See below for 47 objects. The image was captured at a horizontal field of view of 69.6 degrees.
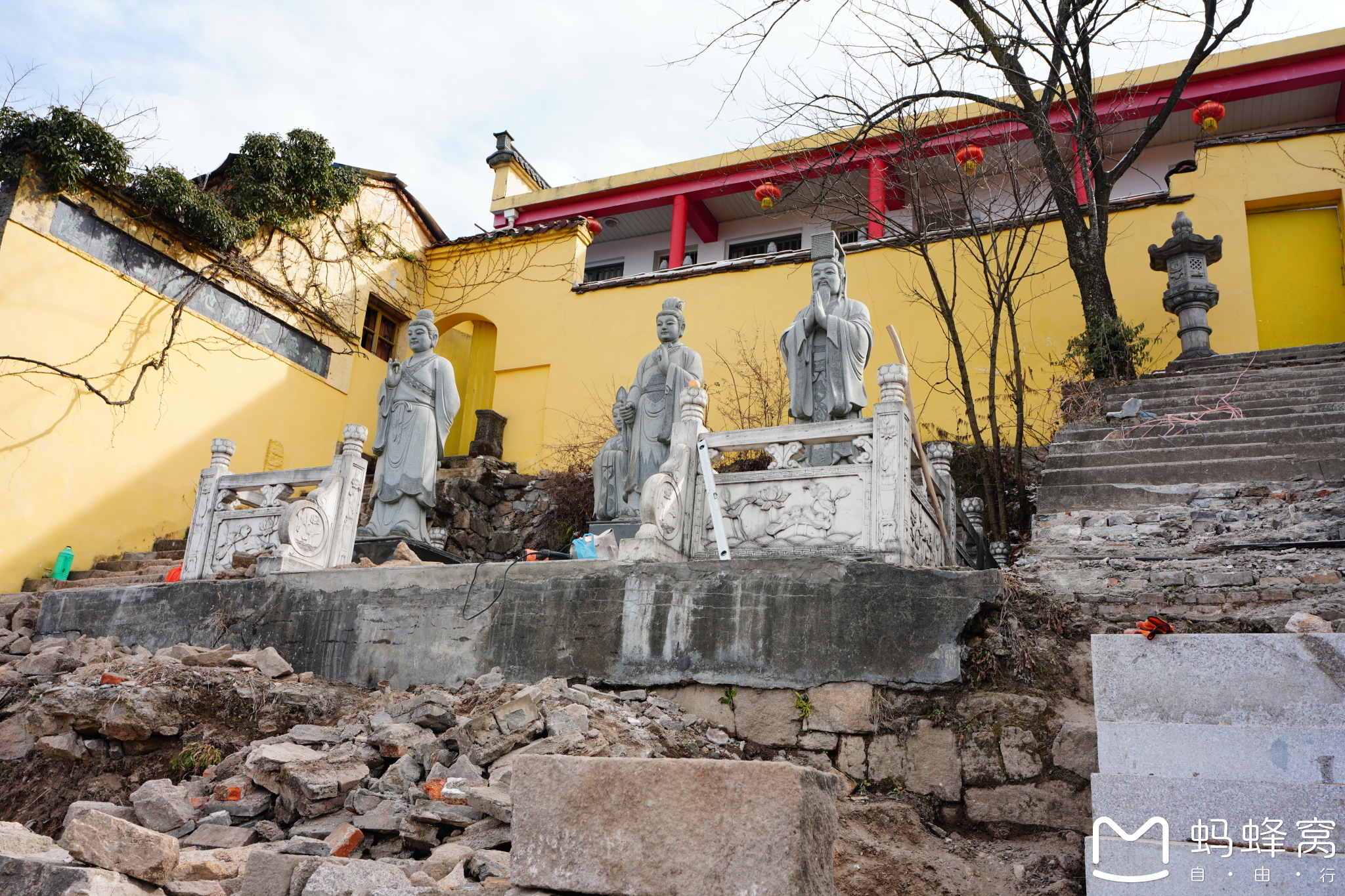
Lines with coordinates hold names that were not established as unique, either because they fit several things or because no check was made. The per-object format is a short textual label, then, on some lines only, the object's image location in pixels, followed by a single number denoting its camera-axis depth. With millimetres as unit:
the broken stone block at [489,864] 3274
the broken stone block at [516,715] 4457
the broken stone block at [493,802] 3697
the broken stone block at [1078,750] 4434
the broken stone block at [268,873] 3072
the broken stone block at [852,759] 4883
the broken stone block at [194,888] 3281
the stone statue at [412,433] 9031
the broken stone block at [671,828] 2461
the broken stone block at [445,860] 3344
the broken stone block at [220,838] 4082
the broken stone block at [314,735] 4905
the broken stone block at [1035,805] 4367
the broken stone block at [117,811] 4217
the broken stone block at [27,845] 3266
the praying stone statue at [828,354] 7582
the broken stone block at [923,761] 4684
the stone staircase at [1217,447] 7449
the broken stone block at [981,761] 4605
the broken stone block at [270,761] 4445
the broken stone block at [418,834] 3797
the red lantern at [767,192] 14477
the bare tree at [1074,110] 11188
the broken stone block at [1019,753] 4551
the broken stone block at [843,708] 4938
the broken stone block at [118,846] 3172
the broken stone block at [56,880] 3031
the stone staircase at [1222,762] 2830
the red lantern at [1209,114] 13094
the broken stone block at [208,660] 5988
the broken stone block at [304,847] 3562
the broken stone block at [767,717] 5090
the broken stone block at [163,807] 4246
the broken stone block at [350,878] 2982
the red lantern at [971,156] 11133
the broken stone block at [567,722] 4438
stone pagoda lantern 11391
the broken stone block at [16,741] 5688
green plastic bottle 10195
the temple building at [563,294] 10797
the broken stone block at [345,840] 3742
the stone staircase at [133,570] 9516
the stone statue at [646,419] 8406
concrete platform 4996
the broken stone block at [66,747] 5418
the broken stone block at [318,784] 4203
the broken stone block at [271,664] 6059
